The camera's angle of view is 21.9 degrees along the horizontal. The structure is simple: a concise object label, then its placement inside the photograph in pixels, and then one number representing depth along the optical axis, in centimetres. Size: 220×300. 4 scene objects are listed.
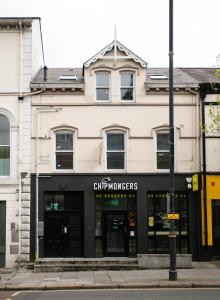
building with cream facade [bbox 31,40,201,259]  2486
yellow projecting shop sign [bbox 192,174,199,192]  2375
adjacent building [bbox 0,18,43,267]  2438
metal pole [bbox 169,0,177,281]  1847
